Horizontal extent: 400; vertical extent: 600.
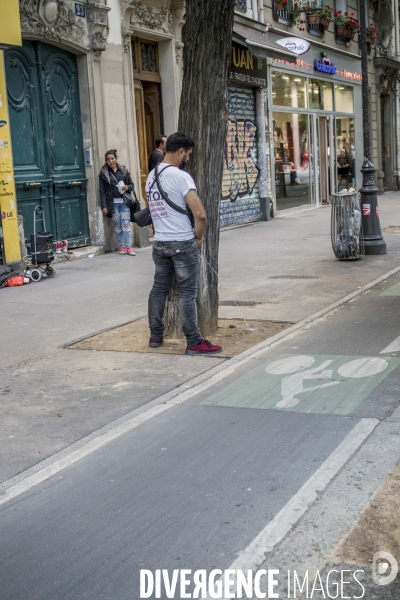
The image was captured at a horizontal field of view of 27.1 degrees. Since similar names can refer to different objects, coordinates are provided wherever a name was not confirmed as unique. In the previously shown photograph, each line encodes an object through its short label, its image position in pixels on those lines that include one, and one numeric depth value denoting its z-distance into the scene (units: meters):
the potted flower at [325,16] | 25.20
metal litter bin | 12.90
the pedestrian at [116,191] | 14.89
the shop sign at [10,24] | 12.39
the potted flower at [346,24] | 27.14
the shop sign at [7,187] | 12.73
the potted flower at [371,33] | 30.17
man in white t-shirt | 7.25
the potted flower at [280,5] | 22.75
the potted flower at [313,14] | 24.64
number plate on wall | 14.73
